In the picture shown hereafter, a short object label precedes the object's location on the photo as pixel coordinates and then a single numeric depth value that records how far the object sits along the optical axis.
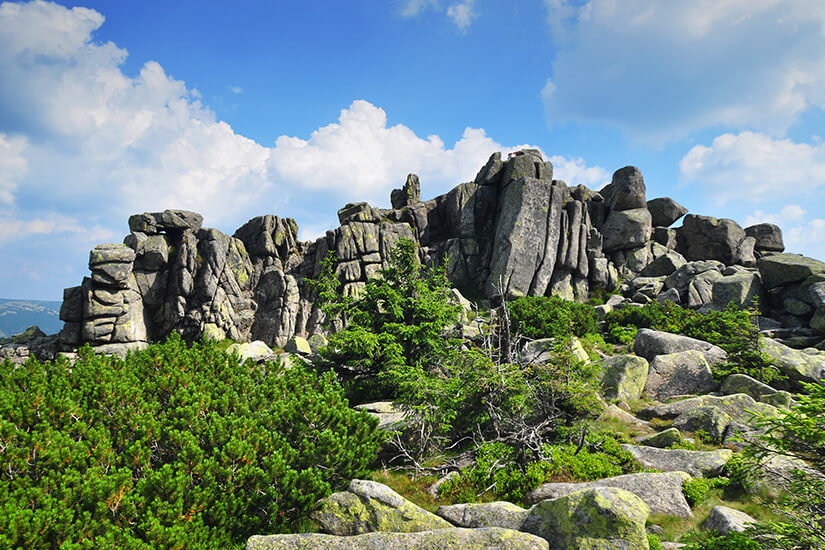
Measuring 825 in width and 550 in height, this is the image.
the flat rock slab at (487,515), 7.98
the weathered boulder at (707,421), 12.59
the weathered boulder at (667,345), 20.83
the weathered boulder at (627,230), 45.34
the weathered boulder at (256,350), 27.12
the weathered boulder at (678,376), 17.28
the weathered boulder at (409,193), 55.88
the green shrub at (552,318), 26.97
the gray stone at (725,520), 7.09
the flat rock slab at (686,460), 10.26
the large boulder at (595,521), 6.74
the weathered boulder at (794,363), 17.19
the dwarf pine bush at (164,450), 6.23
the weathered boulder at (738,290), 32.94
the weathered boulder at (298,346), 30.03
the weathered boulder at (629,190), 47.53
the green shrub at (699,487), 9.14
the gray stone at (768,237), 49.38
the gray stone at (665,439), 11.91
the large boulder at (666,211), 51.06
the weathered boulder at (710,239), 45.91
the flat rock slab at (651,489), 8.88
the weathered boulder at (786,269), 31.05
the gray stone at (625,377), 16.63
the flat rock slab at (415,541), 6.70
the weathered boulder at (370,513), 7.77
